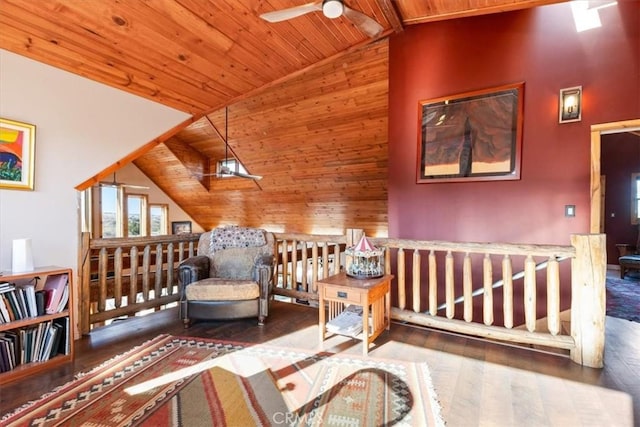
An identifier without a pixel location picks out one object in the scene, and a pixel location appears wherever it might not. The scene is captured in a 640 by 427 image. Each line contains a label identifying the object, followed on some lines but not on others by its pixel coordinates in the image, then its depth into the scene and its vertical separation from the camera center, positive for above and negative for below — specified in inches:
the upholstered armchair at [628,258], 207.2 -31.8
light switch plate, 122.0 +1.1
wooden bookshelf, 82.6 -29.3
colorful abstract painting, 90.7 +18.7
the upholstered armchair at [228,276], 118.6 -26.0
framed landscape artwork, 131.8 +34.8
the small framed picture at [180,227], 367.6 -13.8
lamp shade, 88.6 -11.4
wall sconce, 121.6 +42.7
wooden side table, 95.9 -26.7
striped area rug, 66.6 -43.3
